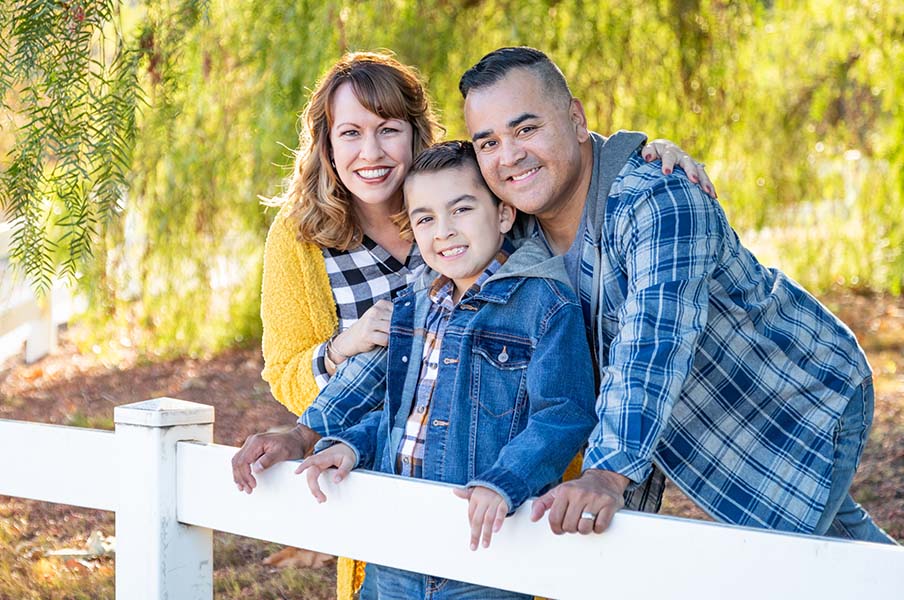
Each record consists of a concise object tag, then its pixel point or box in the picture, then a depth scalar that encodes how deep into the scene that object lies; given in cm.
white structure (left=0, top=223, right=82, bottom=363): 686
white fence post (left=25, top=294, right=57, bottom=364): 747
